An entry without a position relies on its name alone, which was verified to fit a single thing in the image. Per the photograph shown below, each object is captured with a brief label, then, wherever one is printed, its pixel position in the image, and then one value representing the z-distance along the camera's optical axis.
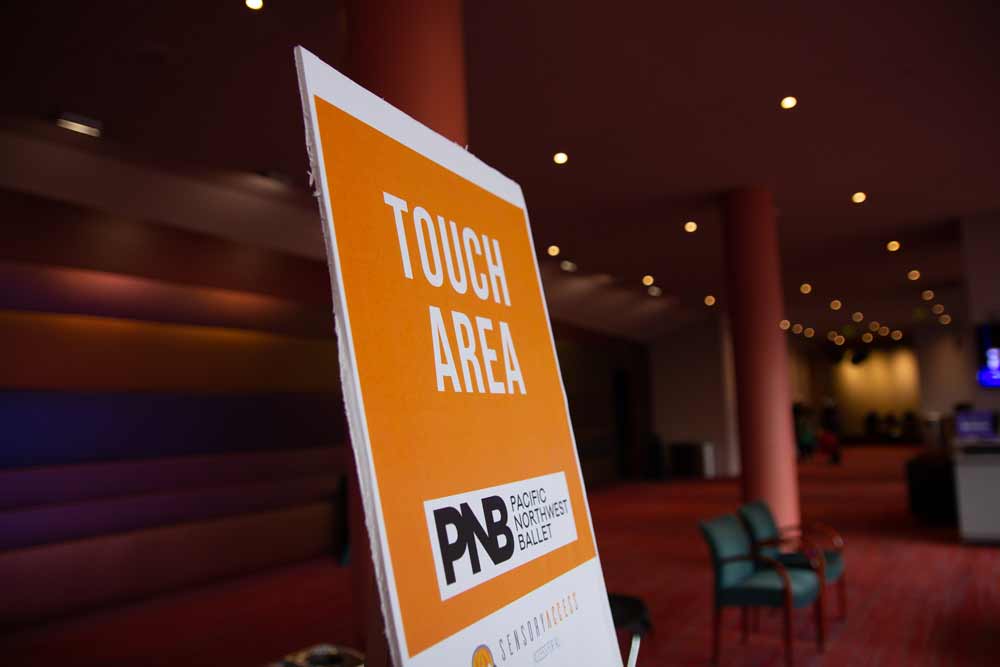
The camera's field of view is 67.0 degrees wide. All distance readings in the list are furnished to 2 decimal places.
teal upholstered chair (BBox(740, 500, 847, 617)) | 5.27
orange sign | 1.14
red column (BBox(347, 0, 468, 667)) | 2.60
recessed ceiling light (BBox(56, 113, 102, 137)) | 5.52
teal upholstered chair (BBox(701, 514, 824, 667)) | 4.59
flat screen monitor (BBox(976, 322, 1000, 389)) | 8.96
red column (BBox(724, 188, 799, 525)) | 7.51
